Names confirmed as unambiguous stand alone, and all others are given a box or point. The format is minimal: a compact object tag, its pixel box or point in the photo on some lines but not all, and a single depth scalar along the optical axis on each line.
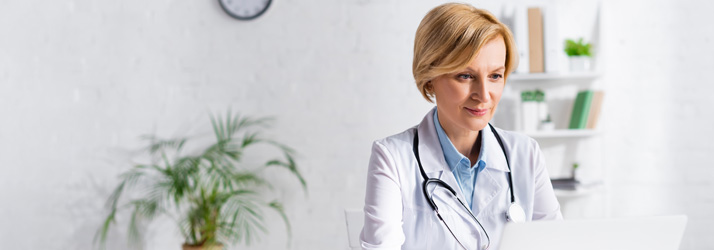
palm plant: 2.46
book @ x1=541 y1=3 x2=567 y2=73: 2.29
